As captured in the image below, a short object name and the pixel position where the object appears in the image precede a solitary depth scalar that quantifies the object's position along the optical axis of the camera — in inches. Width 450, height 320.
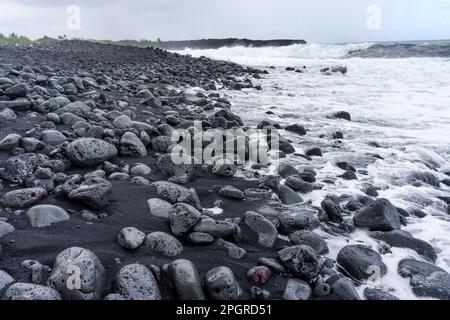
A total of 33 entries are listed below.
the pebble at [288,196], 129.2
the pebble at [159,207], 105.3
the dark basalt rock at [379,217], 112.8
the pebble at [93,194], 103.6
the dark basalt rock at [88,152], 131.7
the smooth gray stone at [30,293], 66.6
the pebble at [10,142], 136.3
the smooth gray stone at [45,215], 93.3
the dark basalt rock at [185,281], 76.4
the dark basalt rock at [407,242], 104.3
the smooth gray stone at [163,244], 89.1
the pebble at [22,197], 99.9
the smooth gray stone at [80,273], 70.4
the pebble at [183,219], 97.1
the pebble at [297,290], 80.8
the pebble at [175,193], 114.6
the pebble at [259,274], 84.4
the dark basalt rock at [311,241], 100.1
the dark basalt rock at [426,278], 87.5
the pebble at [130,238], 88.5
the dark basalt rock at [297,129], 227.2
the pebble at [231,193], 126.5
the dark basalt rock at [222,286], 77.8
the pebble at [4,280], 69.8
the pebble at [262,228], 100.9
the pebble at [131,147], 151.8
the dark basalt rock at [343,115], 278.2
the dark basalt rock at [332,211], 117.3
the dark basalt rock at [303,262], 85.7
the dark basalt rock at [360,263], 92.4
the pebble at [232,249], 92.9
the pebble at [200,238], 94.8
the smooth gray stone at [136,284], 73.4
